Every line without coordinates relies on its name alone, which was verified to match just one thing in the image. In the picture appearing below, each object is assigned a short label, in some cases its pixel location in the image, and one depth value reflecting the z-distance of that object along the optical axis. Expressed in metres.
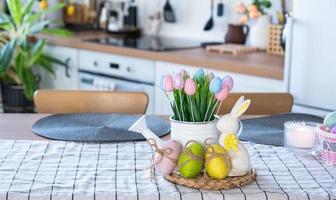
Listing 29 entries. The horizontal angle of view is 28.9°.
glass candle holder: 1.79
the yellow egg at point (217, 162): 1.52
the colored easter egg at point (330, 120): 1.74
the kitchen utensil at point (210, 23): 4.09
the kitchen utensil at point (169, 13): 4.32
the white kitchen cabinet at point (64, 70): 4.08
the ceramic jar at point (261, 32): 3.73
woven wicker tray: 1.50
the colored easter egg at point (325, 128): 1.73
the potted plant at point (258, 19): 3.71
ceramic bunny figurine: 1.55
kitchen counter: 3.10
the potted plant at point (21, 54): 4.02
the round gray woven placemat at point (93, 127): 1.92
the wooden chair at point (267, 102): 2.47
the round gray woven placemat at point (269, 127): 1.93
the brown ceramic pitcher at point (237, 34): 3.84
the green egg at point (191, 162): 1.52
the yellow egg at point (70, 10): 4.80
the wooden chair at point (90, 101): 2.44
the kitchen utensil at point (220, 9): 4.02
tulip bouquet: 1.57
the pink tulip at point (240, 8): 3.77
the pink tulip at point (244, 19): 3.82
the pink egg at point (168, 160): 1.55
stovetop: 3.79
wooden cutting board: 3.59
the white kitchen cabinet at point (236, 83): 3.10
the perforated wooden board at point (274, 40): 3.60
